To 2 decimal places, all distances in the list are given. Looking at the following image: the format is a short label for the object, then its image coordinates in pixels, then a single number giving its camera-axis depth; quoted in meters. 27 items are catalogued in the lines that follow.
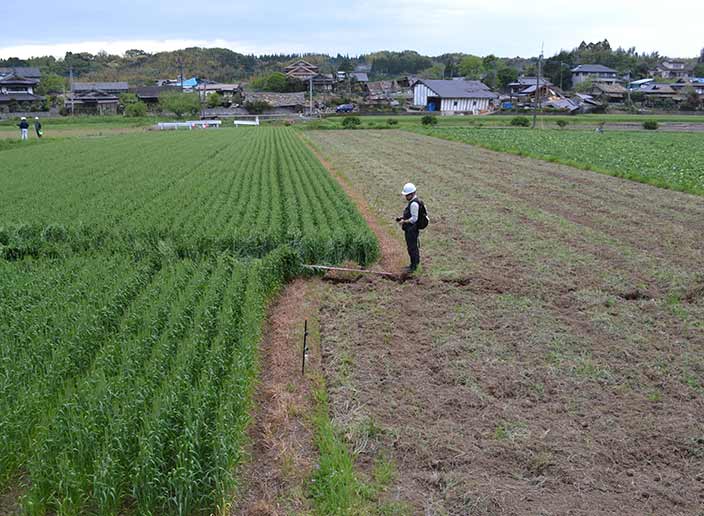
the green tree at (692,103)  79.75
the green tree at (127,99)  75.69
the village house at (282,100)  78.15
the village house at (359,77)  109.32
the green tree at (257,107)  75.19
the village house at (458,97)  80.31
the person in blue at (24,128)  35.31
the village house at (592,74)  104.00
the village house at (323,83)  102.56
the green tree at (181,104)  70.44
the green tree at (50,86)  85.28
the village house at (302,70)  110.80
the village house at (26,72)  83.44
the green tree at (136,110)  68.38
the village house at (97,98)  76.45
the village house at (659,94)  85.62
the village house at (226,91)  88.28
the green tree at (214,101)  80.56
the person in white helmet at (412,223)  10.35
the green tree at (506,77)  102.44
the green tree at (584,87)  97.09
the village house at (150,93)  79.94
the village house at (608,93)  89.94
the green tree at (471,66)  119.46
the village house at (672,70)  129.12
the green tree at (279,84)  95.00
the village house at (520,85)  94.13
